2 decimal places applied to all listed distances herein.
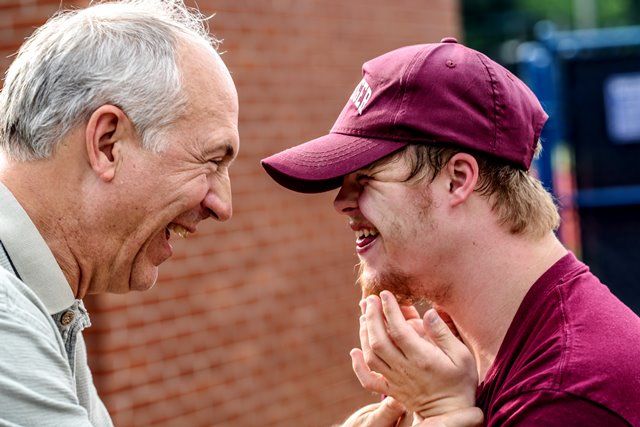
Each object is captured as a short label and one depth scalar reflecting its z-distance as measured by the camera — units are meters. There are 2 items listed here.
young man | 2.49
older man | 2.41
